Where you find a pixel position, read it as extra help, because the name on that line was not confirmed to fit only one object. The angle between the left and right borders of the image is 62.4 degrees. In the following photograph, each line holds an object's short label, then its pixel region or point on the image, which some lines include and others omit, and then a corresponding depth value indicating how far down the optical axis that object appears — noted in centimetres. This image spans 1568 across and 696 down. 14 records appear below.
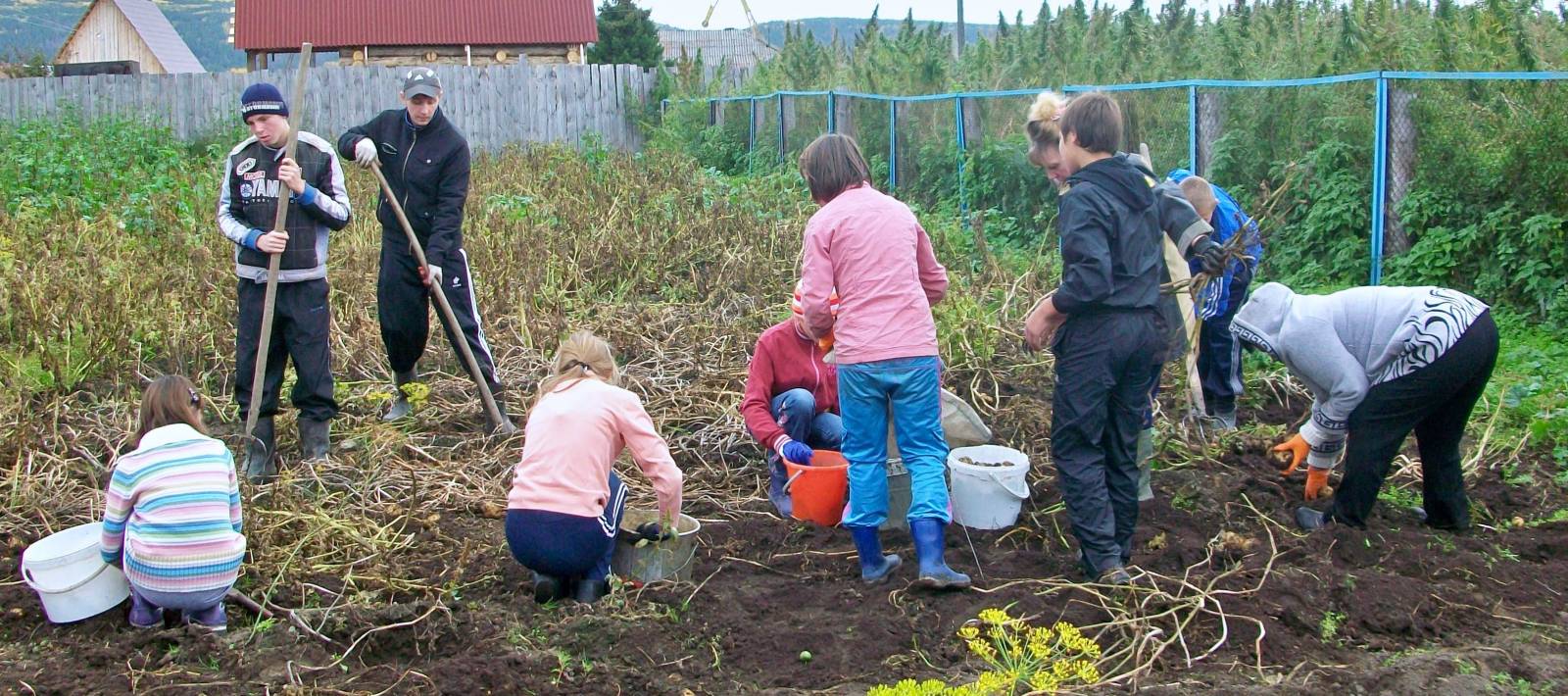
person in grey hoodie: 459
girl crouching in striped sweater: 416
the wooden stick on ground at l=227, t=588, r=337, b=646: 438
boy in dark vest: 581
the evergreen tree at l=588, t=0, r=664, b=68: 3206
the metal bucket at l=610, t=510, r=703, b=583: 463
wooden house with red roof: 2747
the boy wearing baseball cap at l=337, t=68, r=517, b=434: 653
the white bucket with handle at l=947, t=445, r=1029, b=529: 501
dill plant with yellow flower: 346
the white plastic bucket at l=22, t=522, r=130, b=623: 429
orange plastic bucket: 518
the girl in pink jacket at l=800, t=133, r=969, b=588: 452
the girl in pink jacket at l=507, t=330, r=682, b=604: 436
